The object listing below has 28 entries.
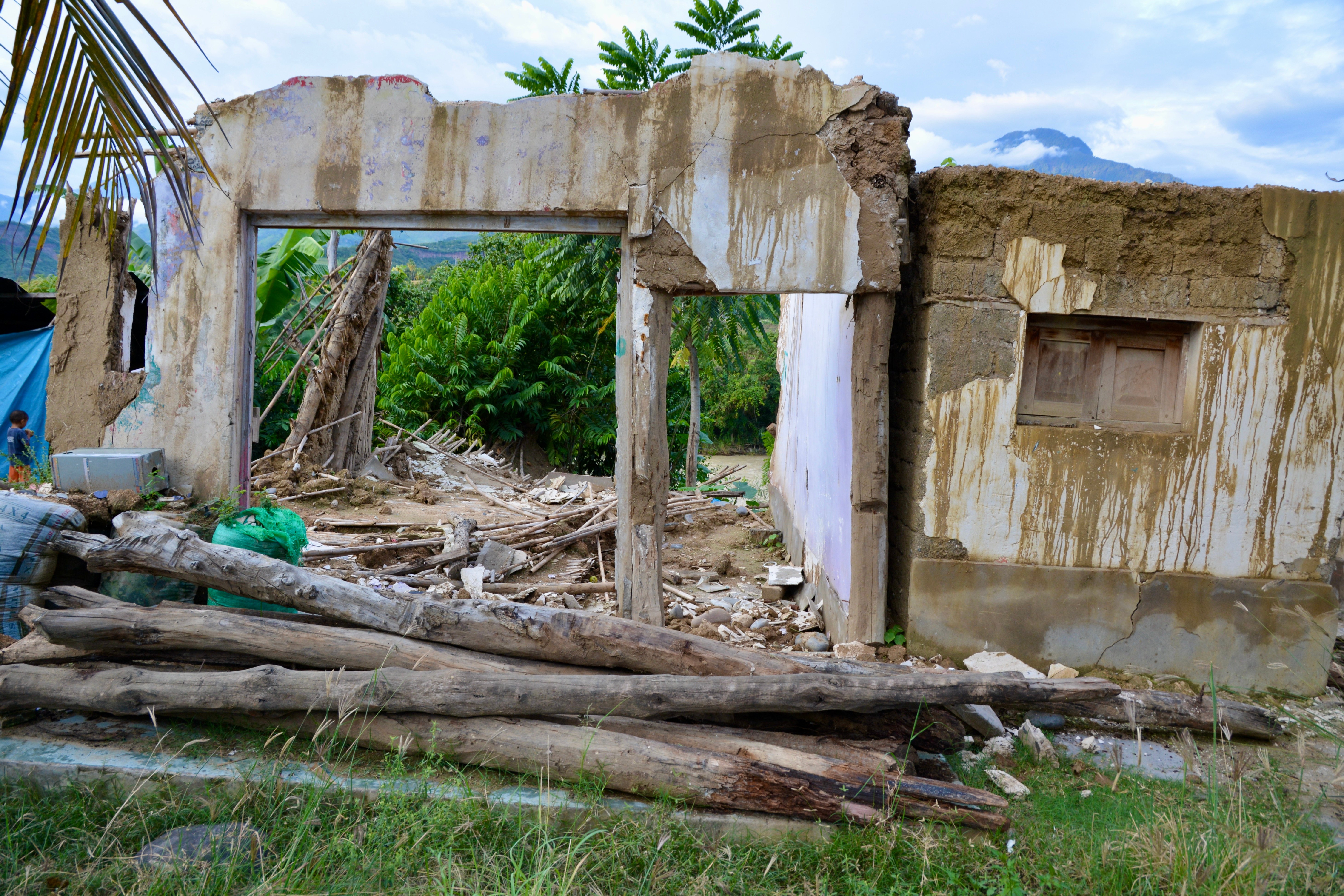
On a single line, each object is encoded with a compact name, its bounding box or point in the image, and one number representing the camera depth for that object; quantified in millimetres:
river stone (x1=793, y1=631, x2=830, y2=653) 5742
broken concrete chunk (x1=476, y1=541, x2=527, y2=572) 7156
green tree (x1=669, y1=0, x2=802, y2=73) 11375
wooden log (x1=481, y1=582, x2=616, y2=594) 6613
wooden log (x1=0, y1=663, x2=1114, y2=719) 3402
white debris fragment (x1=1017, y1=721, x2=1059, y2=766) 3996
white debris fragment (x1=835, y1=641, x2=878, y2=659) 5102
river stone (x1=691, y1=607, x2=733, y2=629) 6129
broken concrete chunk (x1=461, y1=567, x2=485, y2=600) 6426
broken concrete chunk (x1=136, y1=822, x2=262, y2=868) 2643
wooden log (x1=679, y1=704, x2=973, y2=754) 3584
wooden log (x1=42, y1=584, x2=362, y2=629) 3887
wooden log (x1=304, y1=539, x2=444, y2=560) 6645
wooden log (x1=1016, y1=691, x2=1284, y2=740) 4141
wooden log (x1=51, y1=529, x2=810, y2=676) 3734
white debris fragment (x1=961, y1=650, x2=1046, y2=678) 4988
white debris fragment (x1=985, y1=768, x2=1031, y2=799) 3594
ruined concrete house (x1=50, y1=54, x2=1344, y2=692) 5023
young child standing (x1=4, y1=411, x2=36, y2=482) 7566
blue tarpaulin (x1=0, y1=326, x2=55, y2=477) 8719
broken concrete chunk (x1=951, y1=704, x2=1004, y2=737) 4086
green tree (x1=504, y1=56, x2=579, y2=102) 10516
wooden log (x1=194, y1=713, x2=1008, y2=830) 3139
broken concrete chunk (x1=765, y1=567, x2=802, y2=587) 7328
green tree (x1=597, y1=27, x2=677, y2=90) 11008
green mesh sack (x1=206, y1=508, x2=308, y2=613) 4703
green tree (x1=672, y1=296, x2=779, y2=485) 12828
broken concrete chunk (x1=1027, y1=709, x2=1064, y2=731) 4352
